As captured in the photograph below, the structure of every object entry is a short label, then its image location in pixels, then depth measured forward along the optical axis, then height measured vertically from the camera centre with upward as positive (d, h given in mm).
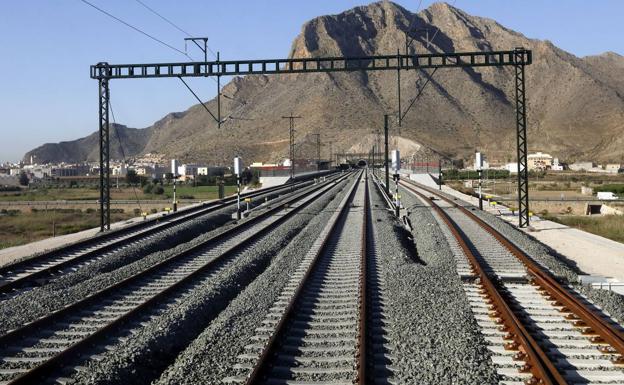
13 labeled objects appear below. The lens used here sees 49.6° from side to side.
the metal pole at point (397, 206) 33000 -2015
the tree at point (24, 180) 169625 -2696
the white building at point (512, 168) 140688 -906
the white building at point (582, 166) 161512 -756
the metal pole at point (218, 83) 28527 +3779
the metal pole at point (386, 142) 40562 +1433
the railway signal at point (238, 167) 30814 -2
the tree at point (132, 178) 136188 -2029
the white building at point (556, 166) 165125 -689
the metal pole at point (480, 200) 35316 -1975
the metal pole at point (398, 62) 27172 +4160
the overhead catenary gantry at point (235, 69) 27234 +4037
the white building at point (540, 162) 164000 +366
